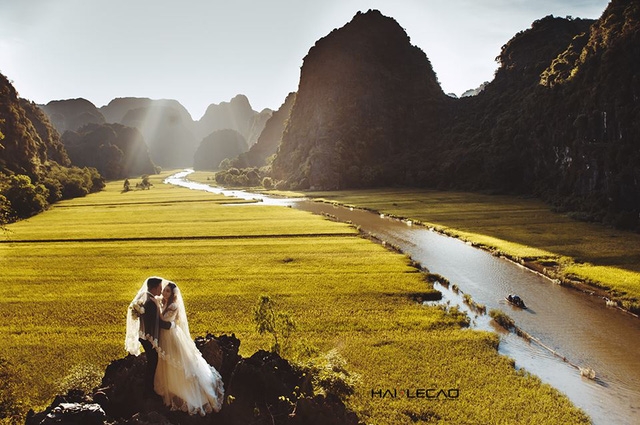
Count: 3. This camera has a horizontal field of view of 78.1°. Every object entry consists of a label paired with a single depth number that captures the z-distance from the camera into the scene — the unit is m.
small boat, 26.84
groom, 8.44
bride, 8.73
